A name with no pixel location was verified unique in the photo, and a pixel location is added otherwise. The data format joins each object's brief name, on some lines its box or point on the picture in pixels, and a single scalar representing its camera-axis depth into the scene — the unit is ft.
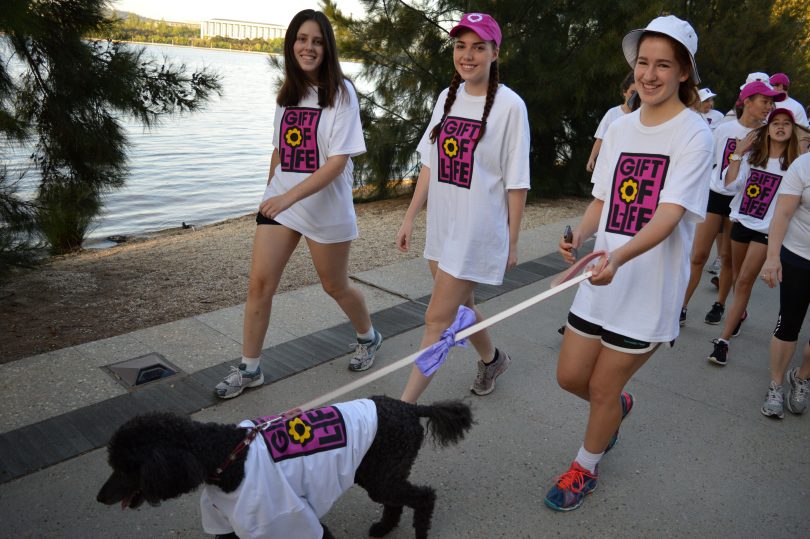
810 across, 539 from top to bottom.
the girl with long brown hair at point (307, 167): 11.80
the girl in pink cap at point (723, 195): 16.81
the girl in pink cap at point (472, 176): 10.58
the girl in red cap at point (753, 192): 15.02
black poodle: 6.41
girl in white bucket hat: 8.29
